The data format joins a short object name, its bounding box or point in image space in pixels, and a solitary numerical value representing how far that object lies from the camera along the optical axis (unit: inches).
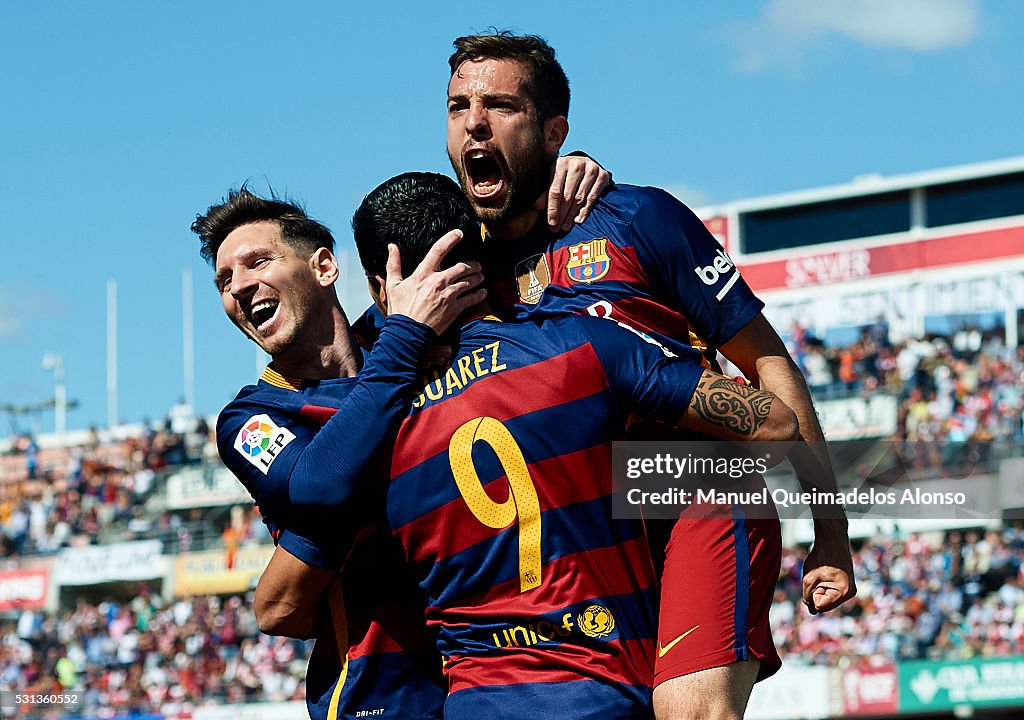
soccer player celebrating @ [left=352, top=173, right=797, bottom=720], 316.2
